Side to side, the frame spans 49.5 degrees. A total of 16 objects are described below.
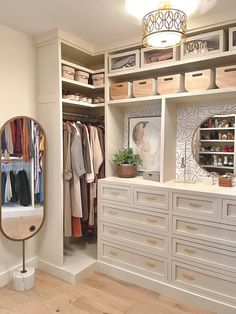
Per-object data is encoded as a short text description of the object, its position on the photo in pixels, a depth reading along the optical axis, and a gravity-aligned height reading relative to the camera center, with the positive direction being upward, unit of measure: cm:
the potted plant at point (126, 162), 270 -17
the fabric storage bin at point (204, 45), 209 +86
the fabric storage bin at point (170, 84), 232 +57
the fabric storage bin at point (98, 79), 278 +73
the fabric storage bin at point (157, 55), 231 +85
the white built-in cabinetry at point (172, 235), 200 -78
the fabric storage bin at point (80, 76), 267 +73
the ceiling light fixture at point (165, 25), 148 +71
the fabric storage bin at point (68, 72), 249 +73
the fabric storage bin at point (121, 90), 258 +57
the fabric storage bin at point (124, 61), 250 +86
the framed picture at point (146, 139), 278 +8
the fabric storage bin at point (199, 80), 216 +57
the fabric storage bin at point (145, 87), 246 +57
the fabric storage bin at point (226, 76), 205 +57
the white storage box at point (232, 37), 204 +87
